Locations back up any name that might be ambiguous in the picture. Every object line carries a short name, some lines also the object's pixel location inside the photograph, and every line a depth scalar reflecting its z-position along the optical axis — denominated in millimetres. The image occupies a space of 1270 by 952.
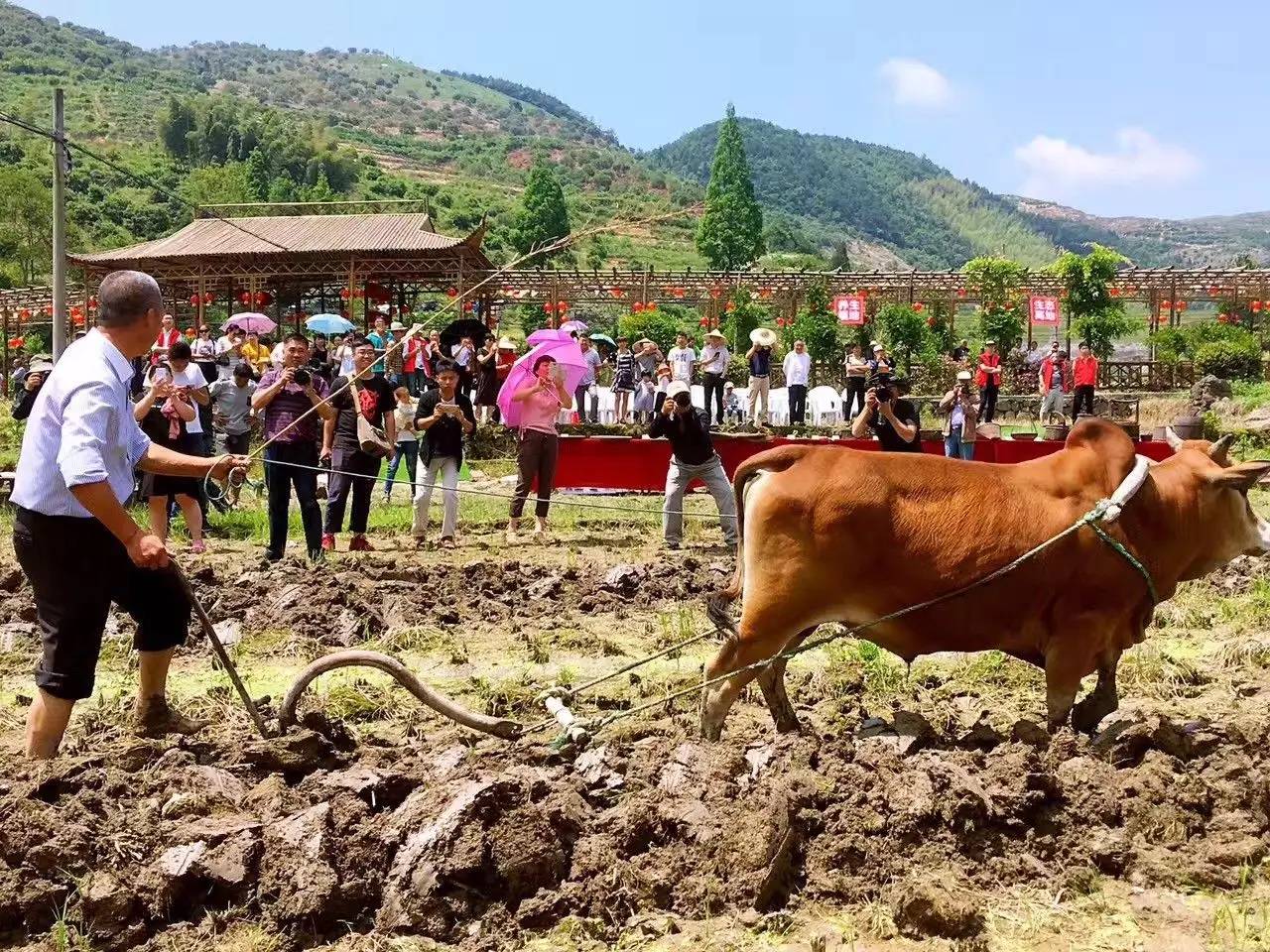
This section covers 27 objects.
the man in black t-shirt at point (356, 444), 11859
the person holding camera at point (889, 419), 12078
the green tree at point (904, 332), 36438
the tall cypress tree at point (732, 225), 87688
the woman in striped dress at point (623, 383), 22781
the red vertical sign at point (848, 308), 35281
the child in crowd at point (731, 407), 24344
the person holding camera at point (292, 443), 10766
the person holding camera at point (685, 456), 12156
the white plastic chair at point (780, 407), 24498
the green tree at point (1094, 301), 37719
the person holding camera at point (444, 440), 12578
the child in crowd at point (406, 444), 13867
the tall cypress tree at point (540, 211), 85812
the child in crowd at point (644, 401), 22359
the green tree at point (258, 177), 86312
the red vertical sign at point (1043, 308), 37719
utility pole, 20641
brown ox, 5750
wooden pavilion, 33250
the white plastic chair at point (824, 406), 24719
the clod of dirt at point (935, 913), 4203
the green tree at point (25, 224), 63719
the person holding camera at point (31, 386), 12273
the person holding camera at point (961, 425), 16469
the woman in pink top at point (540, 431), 12961
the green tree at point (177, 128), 121875
